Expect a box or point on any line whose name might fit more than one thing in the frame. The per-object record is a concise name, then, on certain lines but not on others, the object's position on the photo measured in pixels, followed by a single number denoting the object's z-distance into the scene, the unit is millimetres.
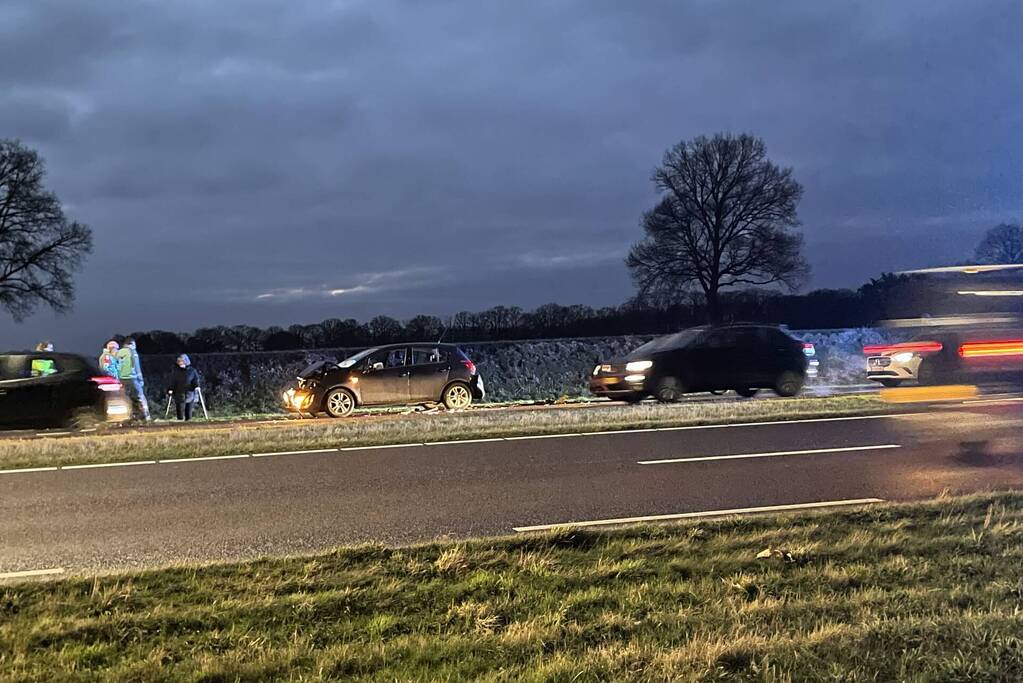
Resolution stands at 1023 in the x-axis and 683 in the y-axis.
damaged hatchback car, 17844
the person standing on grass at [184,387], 19453
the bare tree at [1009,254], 26094
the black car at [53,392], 14141
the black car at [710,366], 17984
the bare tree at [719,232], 41562
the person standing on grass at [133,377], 18312
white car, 12789
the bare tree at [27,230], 33938
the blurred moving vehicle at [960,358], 11984
